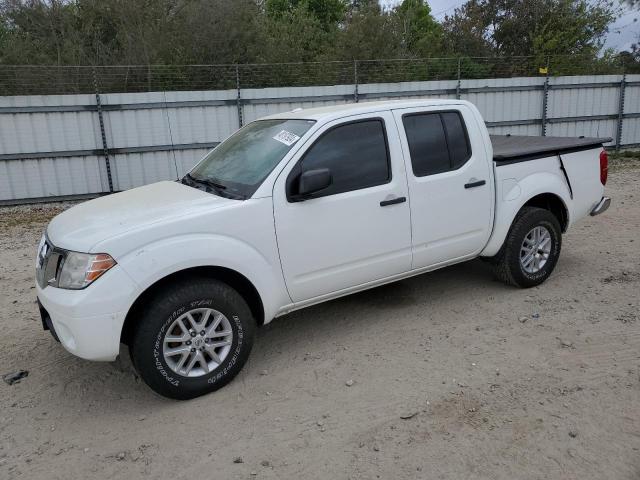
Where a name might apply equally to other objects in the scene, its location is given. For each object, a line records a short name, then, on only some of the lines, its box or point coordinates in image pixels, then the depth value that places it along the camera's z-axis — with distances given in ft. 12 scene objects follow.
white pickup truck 10.79
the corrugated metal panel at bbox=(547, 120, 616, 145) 46.11
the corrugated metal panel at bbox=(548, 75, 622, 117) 45.60
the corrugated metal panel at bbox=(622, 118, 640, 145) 48.21
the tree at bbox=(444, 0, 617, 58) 73.61
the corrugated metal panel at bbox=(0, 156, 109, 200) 33.71
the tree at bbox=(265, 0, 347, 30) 92.89
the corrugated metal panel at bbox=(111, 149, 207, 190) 35.73
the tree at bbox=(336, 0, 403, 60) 55.62
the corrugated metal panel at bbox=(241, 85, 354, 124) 37.60
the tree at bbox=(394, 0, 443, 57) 65.05
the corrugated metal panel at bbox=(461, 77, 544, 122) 43.45
